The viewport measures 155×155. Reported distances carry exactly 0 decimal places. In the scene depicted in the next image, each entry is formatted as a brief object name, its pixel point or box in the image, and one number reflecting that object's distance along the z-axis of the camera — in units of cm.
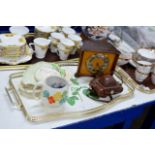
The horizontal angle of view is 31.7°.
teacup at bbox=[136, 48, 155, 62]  129
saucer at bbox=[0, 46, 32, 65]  114
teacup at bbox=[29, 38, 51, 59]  119
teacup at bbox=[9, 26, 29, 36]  133
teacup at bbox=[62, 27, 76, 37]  132
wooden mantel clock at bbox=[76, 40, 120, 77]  110
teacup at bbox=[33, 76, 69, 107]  91
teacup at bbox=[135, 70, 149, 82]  121
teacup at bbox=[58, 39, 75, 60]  121
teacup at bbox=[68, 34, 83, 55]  127
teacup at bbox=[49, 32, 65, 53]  125
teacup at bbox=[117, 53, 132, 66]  129
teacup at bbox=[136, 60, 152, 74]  120
